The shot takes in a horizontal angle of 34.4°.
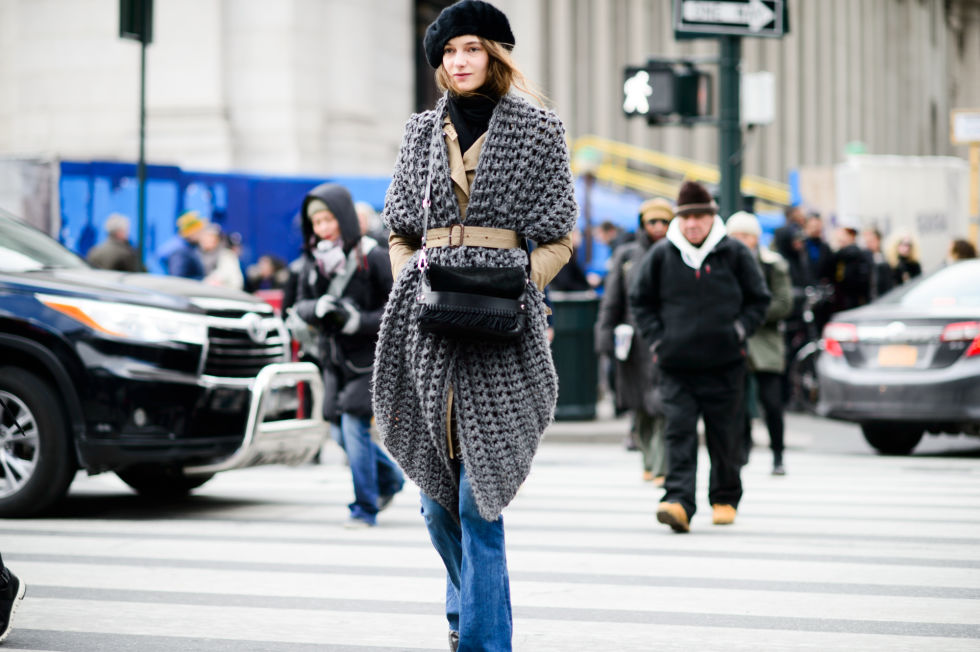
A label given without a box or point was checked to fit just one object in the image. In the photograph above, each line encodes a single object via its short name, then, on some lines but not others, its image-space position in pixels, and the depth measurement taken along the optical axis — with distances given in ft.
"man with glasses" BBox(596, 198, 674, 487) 34.81
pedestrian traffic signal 46.01
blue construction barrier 52.70
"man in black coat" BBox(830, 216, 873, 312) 57.26
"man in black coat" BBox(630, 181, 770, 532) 27.76
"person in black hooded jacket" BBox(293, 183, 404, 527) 28.04
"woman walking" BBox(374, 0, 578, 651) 14.98
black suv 27.84
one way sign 44.68
